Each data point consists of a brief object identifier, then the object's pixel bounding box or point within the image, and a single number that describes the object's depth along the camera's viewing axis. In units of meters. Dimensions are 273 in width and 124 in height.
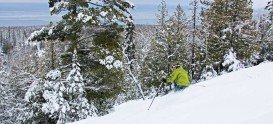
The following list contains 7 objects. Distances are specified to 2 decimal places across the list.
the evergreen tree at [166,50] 29.06
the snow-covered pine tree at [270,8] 35.16
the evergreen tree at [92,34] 14.82
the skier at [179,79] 12.76
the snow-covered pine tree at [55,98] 14.57
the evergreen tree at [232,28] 24.36
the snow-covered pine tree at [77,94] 14.68
